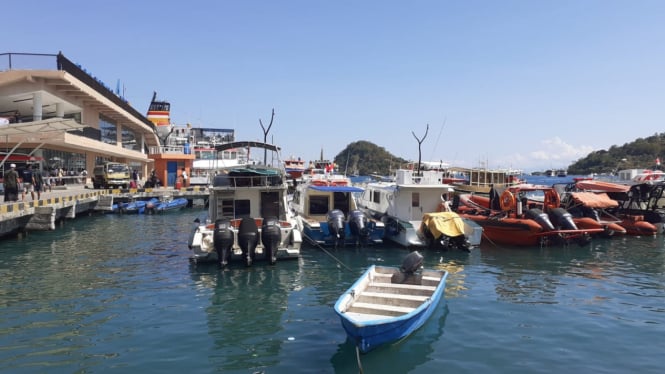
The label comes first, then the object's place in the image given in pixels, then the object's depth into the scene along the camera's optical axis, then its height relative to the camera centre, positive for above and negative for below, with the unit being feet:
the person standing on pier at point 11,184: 71.61 -1.06
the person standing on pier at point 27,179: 90.98 -0.31
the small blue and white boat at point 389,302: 26.61 -8.64
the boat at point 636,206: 79.66 -5.33
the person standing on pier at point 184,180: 154.47 -0.71
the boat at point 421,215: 62.75 -5.70
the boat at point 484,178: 138.51 +0.25
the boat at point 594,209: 75.56 -5.40
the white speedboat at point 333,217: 65.10 -6.11
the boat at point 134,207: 113.91 -7.44
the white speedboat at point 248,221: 50.42 -5.32
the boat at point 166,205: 115.25 -7.39
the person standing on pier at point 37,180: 81.04 -0.47
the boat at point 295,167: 153.31 +4.36
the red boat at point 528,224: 66.95 -6.89
